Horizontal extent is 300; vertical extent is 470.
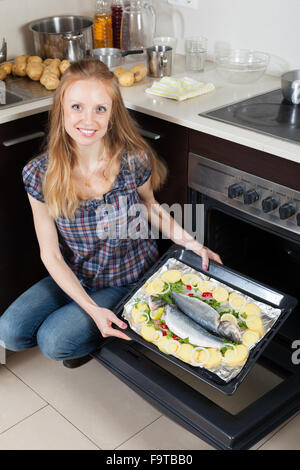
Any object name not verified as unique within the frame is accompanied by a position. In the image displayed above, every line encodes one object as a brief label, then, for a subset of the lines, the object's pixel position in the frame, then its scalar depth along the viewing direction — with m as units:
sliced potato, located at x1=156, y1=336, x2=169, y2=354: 1.49
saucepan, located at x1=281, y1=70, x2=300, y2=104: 1.80
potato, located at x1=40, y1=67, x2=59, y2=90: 1.96
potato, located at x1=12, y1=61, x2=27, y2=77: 2.09
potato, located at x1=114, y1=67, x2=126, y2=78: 2.00
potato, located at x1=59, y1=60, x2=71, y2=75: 2.01
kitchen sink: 1.86
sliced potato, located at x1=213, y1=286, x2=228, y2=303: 1.61
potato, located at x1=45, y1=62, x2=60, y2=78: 2.01
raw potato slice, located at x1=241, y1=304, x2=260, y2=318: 1.54
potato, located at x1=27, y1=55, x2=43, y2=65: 2.08
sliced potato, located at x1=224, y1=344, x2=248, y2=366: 1.43
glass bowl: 1.97
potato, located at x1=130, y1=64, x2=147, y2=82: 2.02
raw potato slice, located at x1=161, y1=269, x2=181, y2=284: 1.69
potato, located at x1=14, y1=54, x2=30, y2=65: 2.10
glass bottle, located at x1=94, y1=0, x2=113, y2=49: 2.25
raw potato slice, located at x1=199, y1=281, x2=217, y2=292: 1.65
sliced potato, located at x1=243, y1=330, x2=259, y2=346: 1.48
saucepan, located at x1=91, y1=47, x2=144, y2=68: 2.09
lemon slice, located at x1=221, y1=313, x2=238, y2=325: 1.54
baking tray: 1.42
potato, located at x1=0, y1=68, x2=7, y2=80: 2.08
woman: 1.58
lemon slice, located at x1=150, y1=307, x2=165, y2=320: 1.59
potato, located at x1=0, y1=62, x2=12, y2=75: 2.11
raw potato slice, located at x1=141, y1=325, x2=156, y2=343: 1.53
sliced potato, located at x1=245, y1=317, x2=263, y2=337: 1.51
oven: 1.43
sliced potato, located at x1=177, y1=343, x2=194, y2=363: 1.46
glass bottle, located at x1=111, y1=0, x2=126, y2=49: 2.28
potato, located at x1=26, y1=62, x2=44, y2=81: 2.04
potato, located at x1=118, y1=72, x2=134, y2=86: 1.96
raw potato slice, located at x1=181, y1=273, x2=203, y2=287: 1.68
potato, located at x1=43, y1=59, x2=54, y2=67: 2.08
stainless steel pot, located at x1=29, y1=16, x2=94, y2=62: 2.06
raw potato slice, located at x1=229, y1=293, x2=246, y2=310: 1.59
